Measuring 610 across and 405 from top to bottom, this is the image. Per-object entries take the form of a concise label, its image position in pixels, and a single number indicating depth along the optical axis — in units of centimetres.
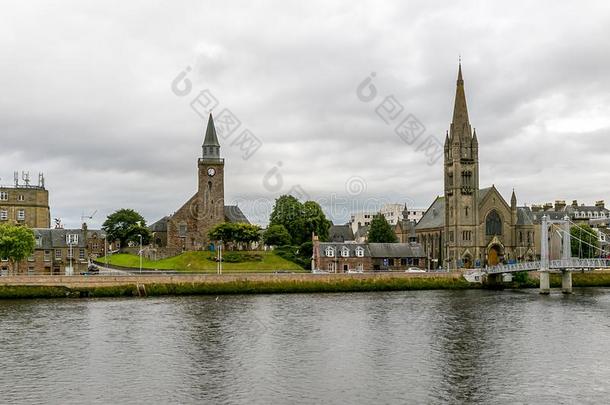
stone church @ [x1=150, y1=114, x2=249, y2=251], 12200
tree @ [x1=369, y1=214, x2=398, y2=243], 13025
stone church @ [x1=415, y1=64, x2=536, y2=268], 12656
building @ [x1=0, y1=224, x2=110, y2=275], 9825
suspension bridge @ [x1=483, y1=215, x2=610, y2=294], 8344
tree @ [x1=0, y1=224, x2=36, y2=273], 8375
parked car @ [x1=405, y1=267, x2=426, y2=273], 10603
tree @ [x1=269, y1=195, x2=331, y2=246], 12606
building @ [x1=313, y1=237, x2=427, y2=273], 10875
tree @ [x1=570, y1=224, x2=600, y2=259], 12079
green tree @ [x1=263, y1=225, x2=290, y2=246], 11894
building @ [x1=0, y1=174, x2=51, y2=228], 11806
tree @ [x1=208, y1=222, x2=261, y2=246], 11450
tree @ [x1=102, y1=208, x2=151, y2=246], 14675
